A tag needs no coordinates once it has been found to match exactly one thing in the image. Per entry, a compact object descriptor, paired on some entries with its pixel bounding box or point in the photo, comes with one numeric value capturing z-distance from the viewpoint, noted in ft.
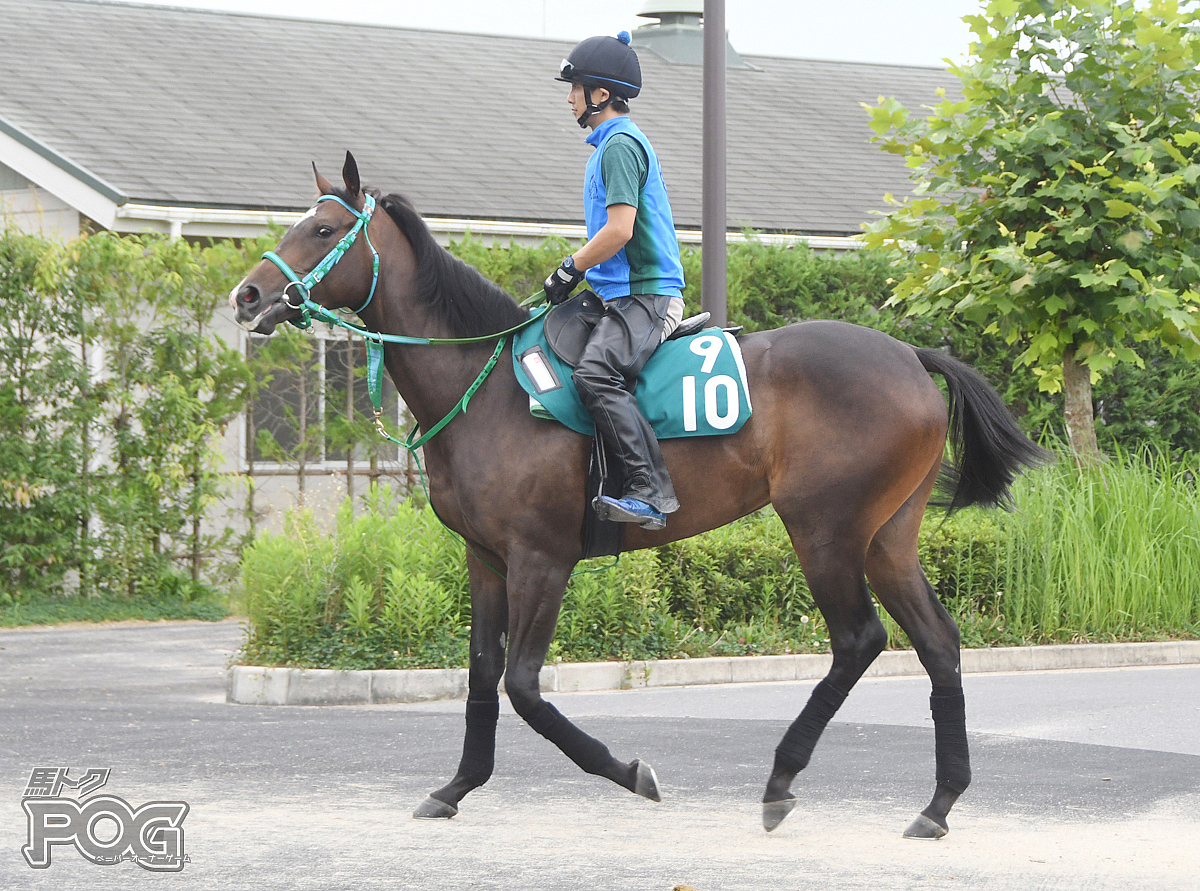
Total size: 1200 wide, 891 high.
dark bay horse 38.93
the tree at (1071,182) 77.00
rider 38.55
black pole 75.82
